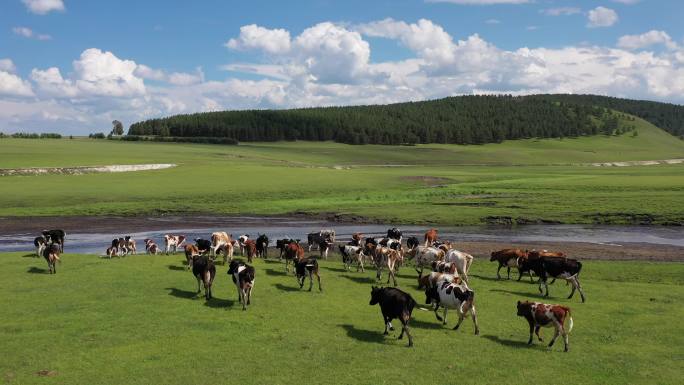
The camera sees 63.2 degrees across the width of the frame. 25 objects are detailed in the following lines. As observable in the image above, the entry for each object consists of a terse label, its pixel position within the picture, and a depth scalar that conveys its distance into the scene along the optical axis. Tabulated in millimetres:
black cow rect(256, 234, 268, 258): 31494
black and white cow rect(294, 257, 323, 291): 22716
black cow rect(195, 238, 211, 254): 30109
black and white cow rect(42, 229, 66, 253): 34781
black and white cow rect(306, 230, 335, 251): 32819
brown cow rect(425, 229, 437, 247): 33578
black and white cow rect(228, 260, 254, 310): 19781
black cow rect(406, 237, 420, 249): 33219
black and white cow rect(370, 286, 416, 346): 16438
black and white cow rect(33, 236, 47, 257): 29870
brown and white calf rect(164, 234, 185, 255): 32844
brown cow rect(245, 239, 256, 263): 28172
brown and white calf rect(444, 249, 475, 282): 24734
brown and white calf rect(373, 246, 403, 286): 24269
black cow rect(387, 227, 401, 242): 37594
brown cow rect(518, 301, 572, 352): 16172
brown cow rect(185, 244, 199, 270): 27156
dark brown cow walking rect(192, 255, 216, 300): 20891
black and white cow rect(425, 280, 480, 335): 17719
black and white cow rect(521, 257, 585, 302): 22328
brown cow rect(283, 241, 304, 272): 26562
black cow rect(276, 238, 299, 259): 30648
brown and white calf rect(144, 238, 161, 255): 32875
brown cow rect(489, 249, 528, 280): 26344
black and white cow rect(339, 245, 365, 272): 27594
